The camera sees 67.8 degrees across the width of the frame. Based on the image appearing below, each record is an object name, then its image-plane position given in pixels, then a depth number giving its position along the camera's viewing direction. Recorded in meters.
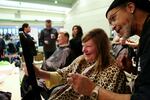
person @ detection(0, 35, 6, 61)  3.53
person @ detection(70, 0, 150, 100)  0.47
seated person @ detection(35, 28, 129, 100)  0.84
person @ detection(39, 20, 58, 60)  3.21
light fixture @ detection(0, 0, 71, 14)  4.76
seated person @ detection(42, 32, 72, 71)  1.81
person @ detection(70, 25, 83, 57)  2.02
